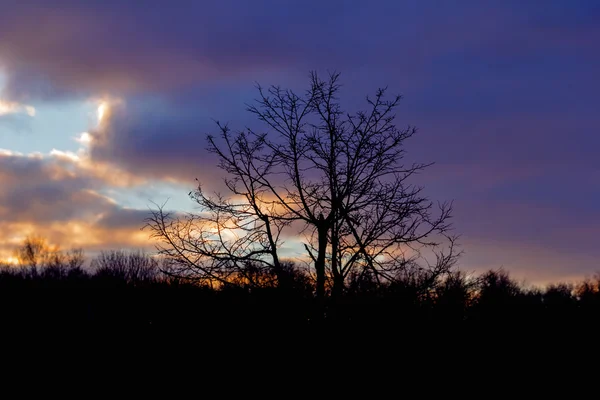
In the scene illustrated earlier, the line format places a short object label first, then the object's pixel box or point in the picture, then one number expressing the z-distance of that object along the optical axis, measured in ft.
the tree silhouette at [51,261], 264.93
